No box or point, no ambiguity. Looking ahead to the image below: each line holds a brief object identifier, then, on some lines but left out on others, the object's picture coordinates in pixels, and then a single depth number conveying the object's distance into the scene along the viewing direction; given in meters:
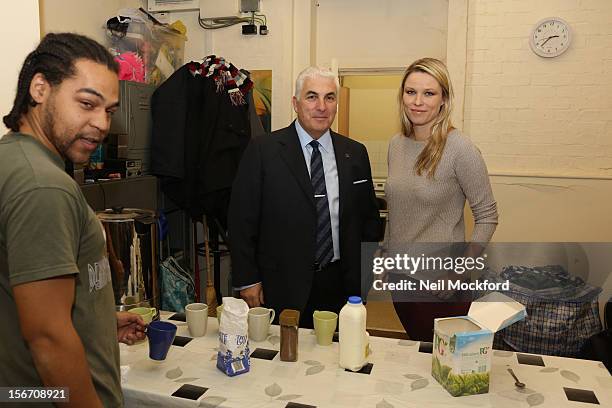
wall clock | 3.46
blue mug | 1.40
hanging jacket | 3.30
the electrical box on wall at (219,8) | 3.93
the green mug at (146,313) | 1.60
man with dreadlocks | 0.87
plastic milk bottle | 1.43
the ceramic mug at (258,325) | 1.63
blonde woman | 1.98
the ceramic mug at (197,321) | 1.65
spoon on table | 1.37
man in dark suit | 2.14
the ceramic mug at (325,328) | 1.59
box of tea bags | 1.32
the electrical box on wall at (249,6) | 3.95
